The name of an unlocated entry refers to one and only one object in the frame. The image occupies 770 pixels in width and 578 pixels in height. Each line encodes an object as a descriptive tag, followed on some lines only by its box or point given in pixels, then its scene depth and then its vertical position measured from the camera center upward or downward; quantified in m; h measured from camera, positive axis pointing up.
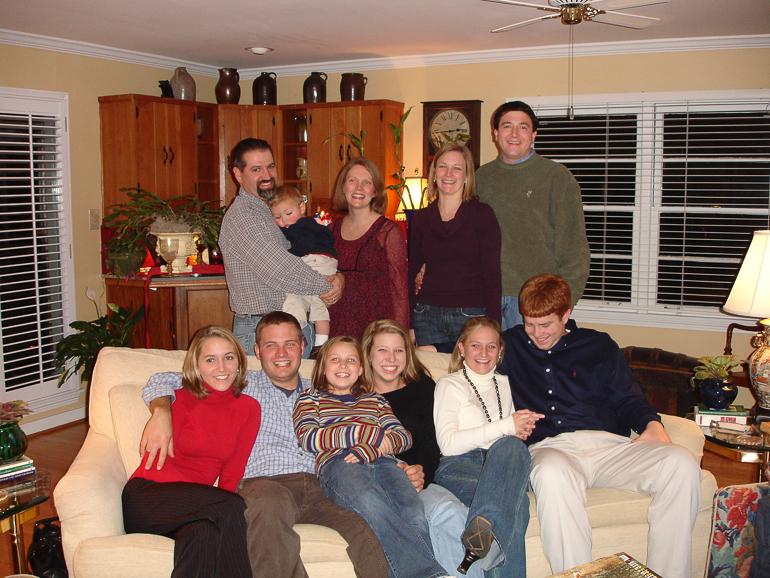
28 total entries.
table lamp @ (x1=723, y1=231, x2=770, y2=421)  2.69 -0.22
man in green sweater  2.85 +0.14
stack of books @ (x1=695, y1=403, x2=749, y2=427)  2.76 -0.72
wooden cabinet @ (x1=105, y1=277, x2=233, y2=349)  4.08 -0.38
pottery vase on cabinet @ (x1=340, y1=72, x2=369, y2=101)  5.55 +1.39
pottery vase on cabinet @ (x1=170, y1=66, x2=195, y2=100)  5.45 +1.38
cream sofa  1.94 -0.86
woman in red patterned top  2.85 -0.03
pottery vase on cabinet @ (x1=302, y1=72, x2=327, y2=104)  5.70 +1.41
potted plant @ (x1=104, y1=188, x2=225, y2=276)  4.11 +0.15
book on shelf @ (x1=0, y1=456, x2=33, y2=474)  2.32 -0.78
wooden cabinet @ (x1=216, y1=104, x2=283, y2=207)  5.85 +1.09
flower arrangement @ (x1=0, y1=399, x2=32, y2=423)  2.38 -0.60
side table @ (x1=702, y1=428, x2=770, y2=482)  2.56 -0.80
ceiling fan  3.03 +1.16
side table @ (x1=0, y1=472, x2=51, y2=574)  2.19 -0.86
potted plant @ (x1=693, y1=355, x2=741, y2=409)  2.81 -0.59
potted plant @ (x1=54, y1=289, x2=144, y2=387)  4.48 -0.63
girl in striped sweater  2.03 -0.72
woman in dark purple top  2.77 -0.02
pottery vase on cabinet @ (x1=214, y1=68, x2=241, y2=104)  5.83 +1.45
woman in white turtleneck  2.05 -0.72
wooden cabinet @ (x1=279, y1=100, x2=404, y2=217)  5.52 +0.95
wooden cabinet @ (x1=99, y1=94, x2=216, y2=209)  5.07 +0.84
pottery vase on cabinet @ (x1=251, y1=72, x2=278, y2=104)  5.88 +1.44
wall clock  5.44 +1.04
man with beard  2.68 -0.04
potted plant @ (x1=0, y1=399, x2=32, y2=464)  2.36 -0.68
